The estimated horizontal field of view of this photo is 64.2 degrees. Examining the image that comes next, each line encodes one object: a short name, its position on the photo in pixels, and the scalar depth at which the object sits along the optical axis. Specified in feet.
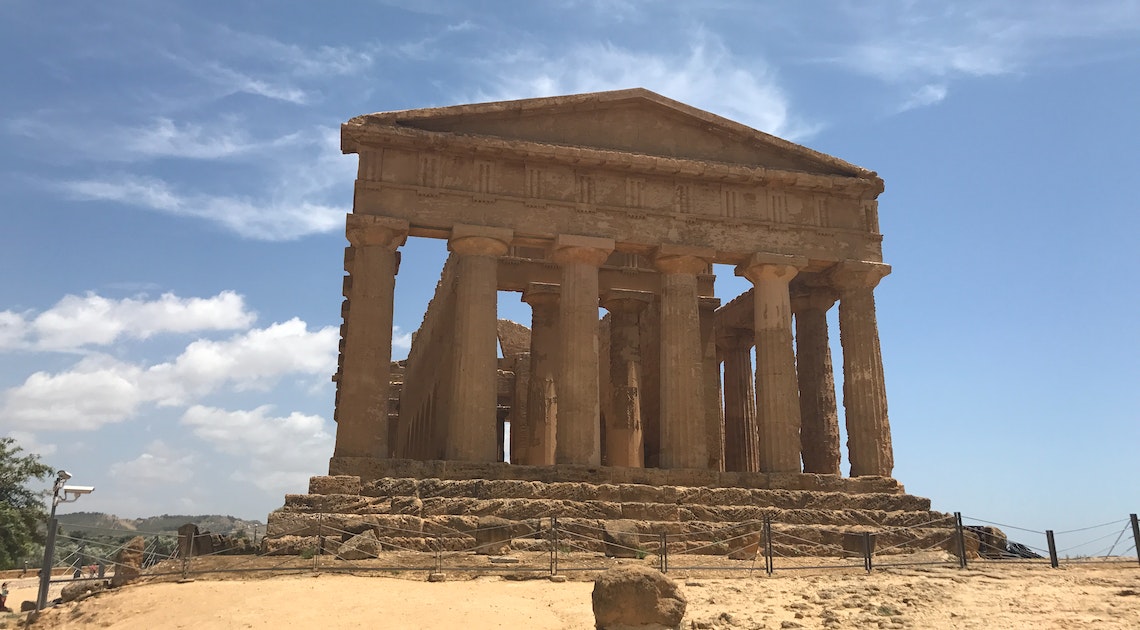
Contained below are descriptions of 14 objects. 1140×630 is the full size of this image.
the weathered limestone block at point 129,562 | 42.47
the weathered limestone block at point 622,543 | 51.13
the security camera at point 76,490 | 41.57
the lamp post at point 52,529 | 39.68
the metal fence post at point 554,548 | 44.33
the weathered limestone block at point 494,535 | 50.52
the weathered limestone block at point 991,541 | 57.47
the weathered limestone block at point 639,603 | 31.48
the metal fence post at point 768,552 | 46.19
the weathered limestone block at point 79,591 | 41.73
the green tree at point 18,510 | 102.89
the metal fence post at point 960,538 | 49.03
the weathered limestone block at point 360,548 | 46.73
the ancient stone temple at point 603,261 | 61.41
